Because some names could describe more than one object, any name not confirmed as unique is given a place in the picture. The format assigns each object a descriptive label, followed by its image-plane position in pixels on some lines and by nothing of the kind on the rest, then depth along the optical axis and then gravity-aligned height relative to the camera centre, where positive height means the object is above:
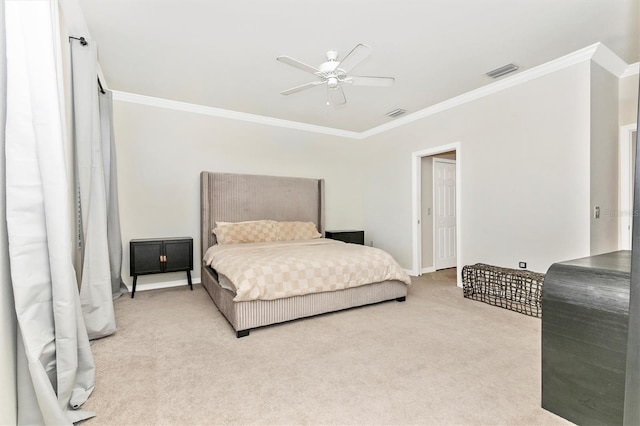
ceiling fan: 2.36 +1.15
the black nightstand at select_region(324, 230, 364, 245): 5.38 -0.52
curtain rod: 2.36 +1.30
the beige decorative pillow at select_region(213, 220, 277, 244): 4.30 -0.34
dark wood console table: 1.37 -0.64
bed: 2.74 -0.21
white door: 5.52 -0.13
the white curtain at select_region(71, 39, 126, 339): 2.37 +0.10
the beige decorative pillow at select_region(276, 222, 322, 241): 4.72 -0.37
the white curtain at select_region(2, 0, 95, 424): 1.36 -0.04
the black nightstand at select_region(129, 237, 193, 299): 3.79 -0.59
